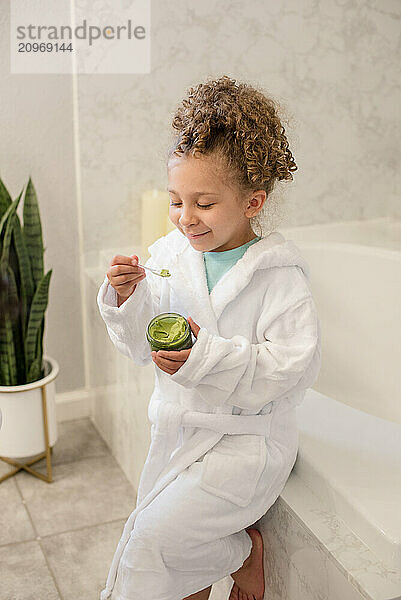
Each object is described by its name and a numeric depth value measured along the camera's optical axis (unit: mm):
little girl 1188
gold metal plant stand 2029
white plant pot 1982
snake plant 1898
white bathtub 1230
